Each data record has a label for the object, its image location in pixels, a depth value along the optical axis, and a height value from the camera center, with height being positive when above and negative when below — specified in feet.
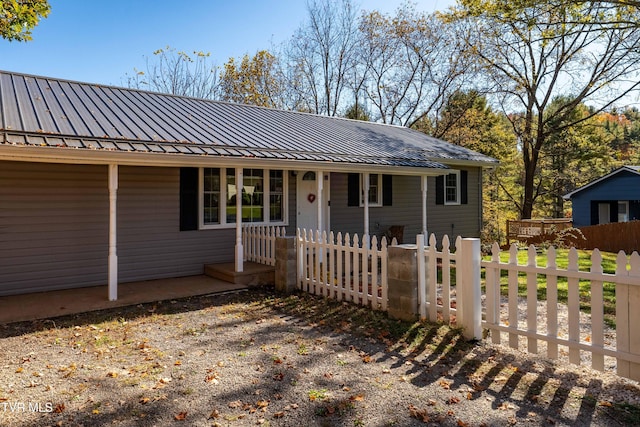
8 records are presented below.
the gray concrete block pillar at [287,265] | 23.93 -2.41
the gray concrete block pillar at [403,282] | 17.13 -2.47
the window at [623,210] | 74.08 +2.33
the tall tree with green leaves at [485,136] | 80.43 +17.41
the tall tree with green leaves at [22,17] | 28.55 +14.44
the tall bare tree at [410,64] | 77.56 +30.78
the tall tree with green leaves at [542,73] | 61.41 +24.12
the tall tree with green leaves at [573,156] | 83.61 +13.94
